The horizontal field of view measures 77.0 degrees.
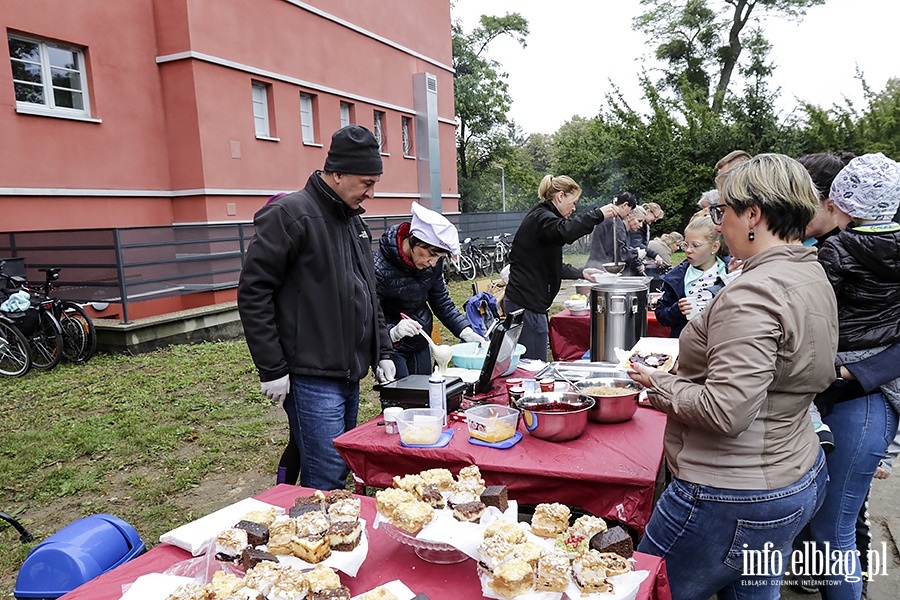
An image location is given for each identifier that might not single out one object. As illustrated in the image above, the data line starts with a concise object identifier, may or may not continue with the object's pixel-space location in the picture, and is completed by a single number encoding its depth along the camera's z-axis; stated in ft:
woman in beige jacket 4.80
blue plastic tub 5.54
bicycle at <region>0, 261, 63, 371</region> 22.99
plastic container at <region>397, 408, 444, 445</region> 7.42
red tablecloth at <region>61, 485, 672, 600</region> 4.60
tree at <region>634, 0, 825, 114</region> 76.48
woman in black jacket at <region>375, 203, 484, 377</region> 10.36
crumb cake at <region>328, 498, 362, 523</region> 5.02
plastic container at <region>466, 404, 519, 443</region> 7.38
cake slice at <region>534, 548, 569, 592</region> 4.16
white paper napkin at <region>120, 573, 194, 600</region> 4.45
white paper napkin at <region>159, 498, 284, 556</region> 5.26
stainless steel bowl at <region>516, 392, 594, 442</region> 7.29
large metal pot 13.15
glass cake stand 4.81
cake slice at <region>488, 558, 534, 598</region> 4.08
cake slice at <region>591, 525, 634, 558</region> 4.45
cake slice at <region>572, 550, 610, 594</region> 4.15
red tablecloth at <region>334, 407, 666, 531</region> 6.49
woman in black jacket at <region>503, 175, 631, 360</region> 14.27
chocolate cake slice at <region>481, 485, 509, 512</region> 5.07
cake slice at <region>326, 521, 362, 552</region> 4.73
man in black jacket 7.91
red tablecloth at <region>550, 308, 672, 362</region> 16.79
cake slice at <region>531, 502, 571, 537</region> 4.81
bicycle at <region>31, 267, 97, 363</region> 23.65
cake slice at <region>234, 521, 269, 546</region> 4.82
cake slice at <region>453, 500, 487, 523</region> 4.88
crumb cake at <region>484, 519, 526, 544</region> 4.48
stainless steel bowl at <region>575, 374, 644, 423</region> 7.86
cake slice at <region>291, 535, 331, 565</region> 4.59
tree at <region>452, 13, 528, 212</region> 99.81
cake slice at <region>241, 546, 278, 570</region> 4.52
